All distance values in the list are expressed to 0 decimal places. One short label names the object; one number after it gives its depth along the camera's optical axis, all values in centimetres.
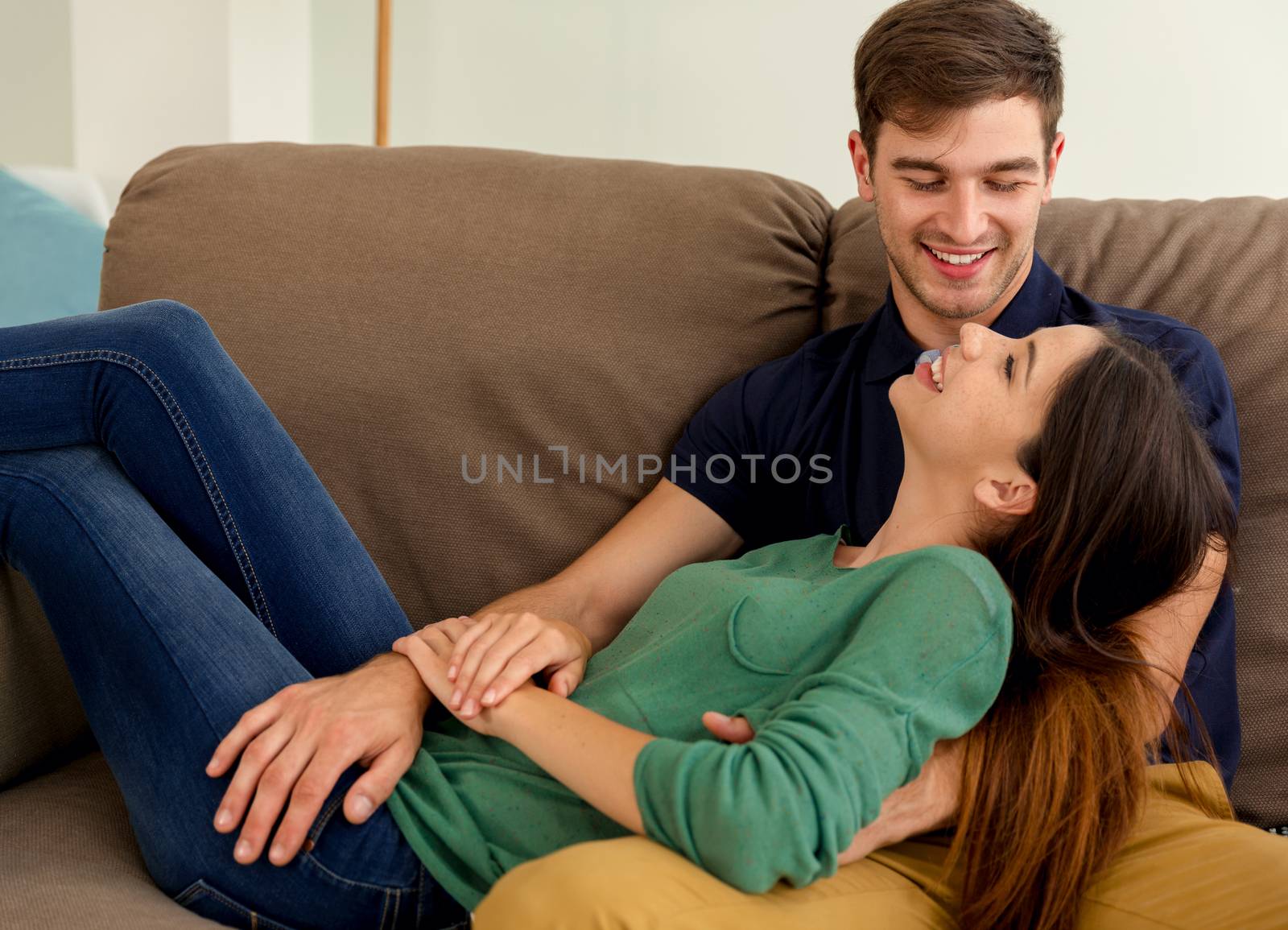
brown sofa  151
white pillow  217
